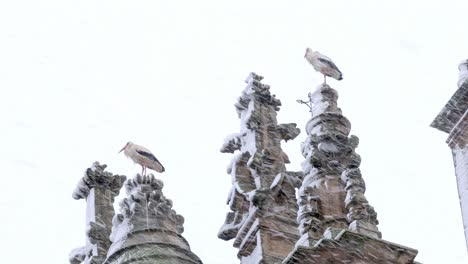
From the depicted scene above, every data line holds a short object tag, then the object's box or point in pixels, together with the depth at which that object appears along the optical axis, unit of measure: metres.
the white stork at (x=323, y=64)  34.12
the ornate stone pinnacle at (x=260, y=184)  30.80
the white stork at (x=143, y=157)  34.28
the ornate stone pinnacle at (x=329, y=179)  29.56
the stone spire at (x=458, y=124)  30.62
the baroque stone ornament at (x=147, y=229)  31.77
